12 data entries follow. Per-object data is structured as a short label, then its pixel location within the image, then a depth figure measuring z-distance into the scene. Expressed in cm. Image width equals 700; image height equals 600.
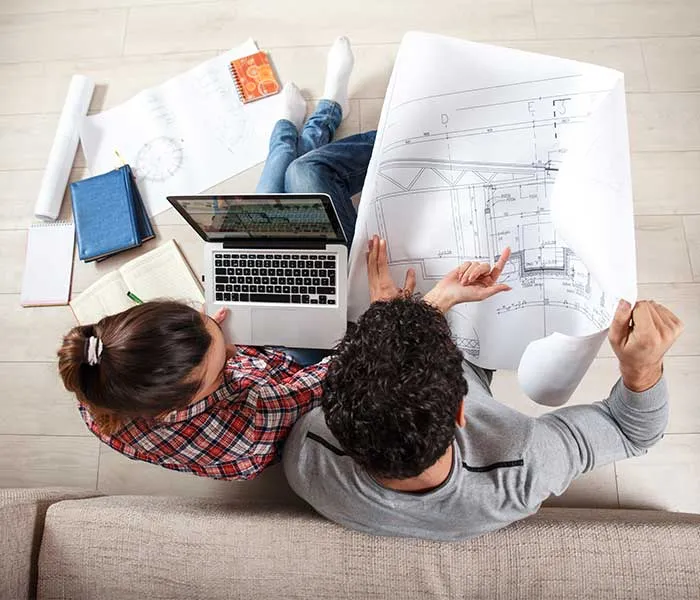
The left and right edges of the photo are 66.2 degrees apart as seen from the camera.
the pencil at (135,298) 121
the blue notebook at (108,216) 127
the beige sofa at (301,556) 77
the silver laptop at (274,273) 96
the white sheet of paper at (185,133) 132
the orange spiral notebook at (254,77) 135
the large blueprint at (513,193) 83
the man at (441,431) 58
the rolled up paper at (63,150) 132
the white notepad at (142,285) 124
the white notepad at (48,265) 129
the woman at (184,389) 69
